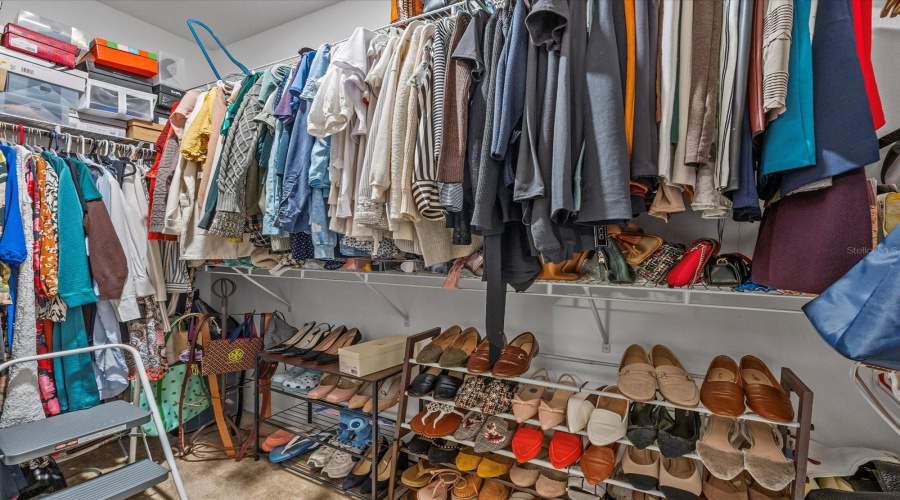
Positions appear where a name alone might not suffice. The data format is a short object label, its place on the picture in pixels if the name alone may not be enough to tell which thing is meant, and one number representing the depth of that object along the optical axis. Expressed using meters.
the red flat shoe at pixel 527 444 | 1.44
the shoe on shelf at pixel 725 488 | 1.23
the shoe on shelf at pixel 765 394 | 1.13
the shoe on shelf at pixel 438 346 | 1.67
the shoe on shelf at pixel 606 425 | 1.31
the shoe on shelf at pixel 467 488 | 1.60
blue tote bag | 0.72
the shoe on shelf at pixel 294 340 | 2.15
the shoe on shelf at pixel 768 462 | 1.09
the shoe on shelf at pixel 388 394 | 1.86
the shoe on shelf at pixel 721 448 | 1.14
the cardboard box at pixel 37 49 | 1.91
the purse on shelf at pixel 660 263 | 1.31
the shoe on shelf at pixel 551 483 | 1.46
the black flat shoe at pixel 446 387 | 1.61
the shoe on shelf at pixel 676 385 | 1.22
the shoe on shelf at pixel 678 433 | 1.21
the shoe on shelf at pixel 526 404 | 1.45
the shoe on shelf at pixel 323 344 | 2.07
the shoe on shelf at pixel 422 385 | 1.66
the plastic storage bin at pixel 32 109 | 1.89
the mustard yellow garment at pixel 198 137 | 1.78
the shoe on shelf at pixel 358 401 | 1.88
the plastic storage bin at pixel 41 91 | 1.92
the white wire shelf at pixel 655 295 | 1.29
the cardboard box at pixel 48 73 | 1.90
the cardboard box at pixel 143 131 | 2.31
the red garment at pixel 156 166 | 2.06
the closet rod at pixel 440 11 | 1.32
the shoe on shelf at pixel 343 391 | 1.94
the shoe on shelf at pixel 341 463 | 1.89
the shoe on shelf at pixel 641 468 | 1.28
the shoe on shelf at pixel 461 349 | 1.60
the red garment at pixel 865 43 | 0.85
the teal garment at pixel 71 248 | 1.79
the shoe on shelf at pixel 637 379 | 1.26
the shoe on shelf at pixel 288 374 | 2.13
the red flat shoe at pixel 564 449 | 1.38
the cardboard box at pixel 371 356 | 1.81
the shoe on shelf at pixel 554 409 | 1.41
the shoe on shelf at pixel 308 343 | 2.11
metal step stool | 1.31
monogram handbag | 2.18
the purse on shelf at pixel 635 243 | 1.33
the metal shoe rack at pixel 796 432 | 1.10
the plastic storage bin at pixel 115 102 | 2.15
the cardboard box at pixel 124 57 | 2.18
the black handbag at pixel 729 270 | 1.21
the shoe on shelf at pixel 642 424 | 1.26
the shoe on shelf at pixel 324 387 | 1.98
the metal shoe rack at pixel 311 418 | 1.79
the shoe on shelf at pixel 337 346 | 2.01
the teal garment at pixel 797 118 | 0.81
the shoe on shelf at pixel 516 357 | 1.49
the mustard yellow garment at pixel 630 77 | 0.93
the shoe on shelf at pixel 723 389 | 1.16
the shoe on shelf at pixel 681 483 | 1.23
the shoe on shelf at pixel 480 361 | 1.53
